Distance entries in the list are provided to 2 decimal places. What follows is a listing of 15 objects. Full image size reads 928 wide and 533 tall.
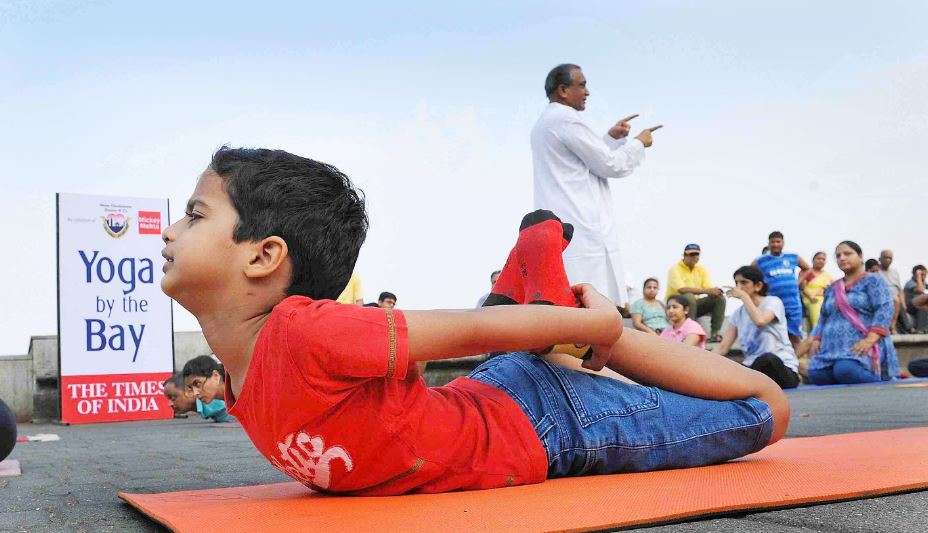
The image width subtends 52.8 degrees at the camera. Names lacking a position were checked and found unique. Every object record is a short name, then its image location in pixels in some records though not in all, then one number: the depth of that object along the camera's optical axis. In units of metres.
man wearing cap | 11.39
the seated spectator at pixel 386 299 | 10.96
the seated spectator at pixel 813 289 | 12.52
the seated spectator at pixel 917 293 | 14.40
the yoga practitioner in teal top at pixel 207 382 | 7.88
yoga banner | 9.20
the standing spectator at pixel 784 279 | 10.84
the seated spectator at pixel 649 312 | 11.02
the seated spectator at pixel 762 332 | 9.00
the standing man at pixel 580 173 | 5.42
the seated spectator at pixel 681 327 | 9.23
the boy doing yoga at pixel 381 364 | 1.95
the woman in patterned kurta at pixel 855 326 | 9.40
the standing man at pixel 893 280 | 13.34
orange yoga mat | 1.83
